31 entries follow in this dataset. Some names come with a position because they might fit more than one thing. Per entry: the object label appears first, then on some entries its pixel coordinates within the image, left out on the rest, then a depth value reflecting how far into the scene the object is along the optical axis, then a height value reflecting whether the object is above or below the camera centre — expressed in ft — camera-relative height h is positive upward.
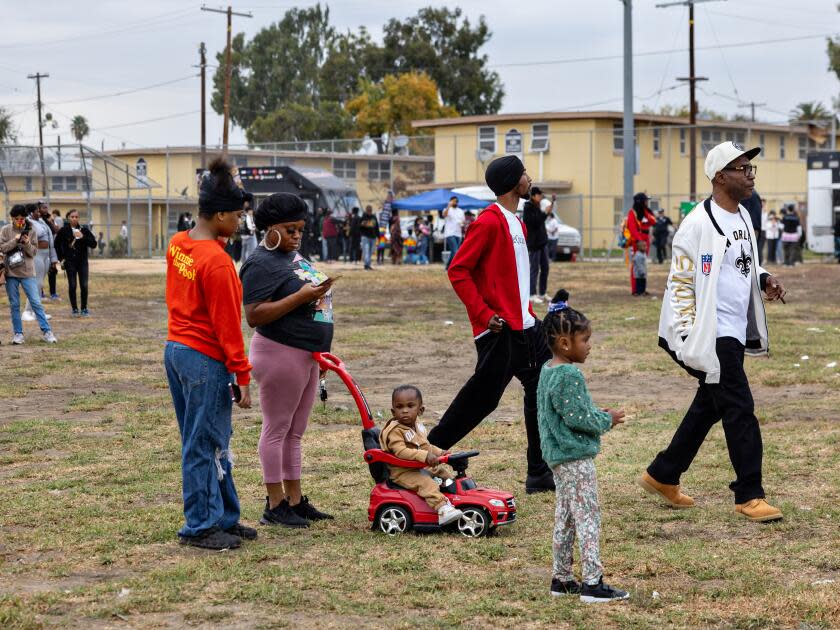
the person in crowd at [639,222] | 69.72 +0.16
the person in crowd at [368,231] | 114.11 -0.46
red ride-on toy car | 20.98 -4.57
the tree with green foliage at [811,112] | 289.53 +25.45
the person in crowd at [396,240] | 127.13 -1.42
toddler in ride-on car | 21.01 -3.63
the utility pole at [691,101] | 148.66 +16.34
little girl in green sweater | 17.26 -2.93
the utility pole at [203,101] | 175.42 +19.27
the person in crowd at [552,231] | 120.37 -0.54
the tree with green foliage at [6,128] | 270.81 +21.01
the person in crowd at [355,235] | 130.21 -0.93
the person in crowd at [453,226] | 105.50 -0.03
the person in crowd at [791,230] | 116.67 -0.51
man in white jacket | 22.21 -1.54
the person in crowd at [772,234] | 125.18 -0.93
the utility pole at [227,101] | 169.17 +16.69
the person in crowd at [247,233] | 100.84 -0.54
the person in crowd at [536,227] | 67.31 -0.09
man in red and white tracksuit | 23.45 -1.45
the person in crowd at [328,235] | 133.80 -1.00
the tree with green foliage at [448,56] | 263.29 +35.22
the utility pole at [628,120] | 123.34 +10.24
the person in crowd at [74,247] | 63.77 -1.01
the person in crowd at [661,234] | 122.62 -0.88
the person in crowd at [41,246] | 63.82 -0.98
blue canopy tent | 127.95 +2.29
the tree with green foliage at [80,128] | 320.09 +24.76
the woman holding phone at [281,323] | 21.33 -1.61
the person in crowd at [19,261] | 50.67 -1.33
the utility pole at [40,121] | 249.55 +20.82
